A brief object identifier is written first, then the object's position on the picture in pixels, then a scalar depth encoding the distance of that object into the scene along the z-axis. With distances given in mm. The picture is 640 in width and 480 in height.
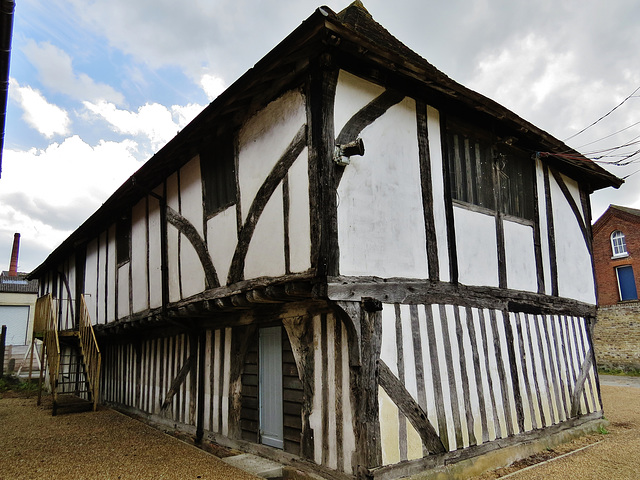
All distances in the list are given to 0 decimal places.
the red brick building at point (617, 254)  19484
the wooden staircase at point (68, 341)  9961
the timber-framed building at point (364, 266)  4879
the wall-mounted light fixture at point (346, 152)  4828
